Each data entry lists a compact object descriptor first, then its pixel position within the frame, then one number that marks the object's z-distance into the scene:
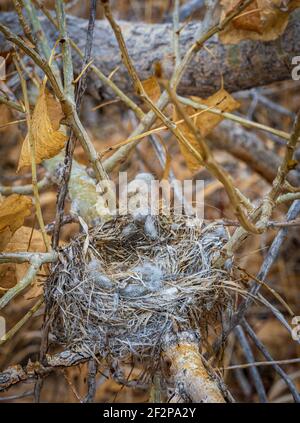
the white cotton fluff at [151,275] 1.03
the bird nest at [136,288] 1.01
